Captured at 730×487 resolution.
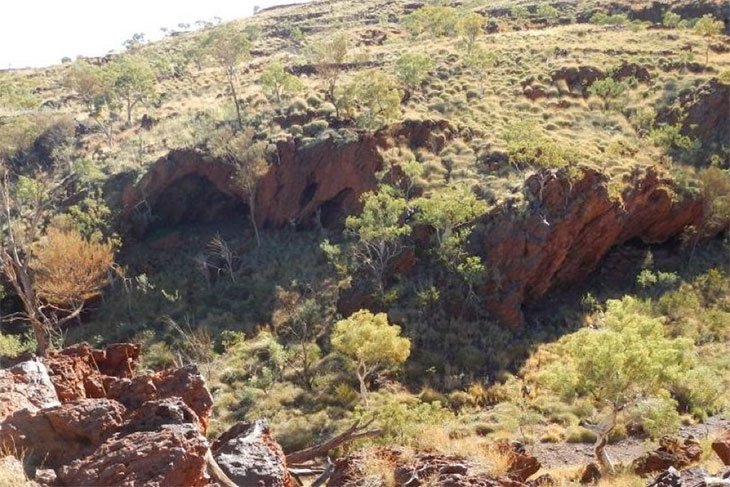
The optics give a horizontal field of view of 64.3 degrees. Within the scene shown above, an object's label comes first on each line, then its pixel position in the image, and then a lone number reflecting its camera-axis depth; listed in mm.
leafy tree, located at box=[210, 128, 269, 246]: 32875
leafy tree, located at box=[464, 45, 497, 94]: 43469
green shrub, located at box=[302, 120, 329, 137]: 35312
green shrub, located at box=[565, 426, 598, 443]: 18359
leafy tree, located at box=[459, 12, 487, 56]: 49241
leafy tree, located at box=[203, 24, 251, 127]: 45250
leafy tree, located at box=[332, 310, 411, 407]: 20328
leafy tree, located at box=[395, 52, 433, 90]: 40125
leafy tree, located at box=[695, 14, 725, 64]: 44419
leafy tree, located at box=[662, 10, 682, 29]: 51906
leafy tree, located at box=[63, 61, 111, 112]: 48656
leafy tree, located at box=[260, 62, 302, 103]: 39875
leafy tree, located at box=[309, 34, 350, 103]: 41325
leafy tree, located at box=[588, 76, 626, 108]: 39438
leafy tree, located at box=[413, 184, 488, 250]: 26938
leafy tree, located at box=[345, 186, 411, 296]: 26703
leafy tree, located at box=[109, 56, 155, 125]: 47406
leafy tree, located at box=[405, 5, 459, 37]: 57750
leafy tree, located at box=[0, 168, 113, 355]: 27078
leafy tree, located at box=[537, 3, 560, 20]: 60881
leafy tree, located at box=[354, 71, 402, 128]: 34562
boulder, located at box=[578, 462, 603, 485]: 13160
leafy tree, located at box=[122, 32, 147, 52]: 86175
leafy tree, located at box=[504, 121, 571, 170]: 28562
